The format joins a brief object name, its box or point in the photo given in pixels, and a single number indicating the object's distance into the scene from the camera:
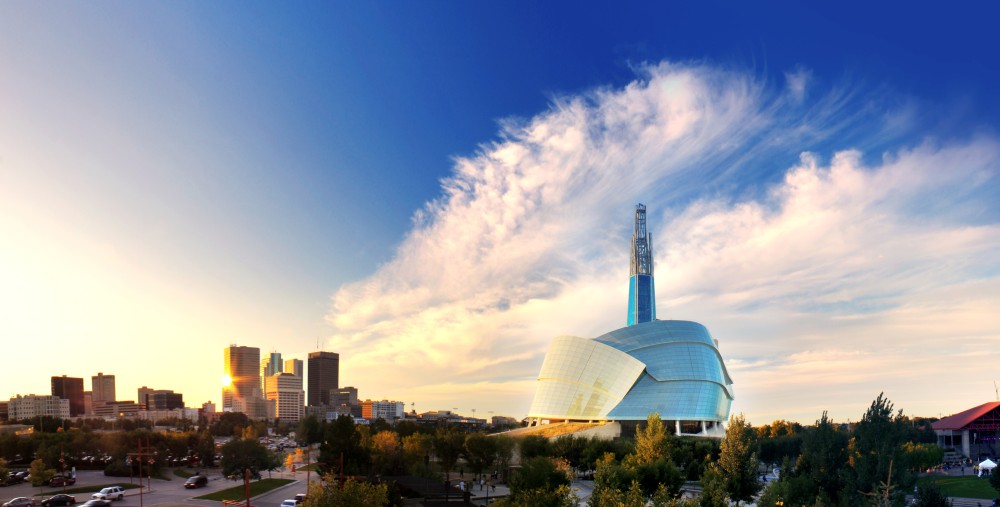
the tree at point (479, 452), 69.62
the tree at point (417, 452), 67.38
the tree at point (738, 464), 41.28
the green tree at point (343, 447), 61.12
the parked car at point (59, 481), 69.38
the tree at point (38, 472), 63.22
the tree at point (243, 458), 71.94
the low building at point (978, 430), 109.62
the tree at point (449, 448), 69.56
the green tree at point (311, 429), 110.87
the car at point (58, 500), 54.54
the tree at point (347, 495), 26.78
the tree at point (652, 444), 49.16
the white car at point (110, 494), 57.94
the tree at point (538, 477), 41.12
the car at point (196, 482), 68.00
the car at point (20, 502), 52.39
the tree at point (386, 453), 67.31
